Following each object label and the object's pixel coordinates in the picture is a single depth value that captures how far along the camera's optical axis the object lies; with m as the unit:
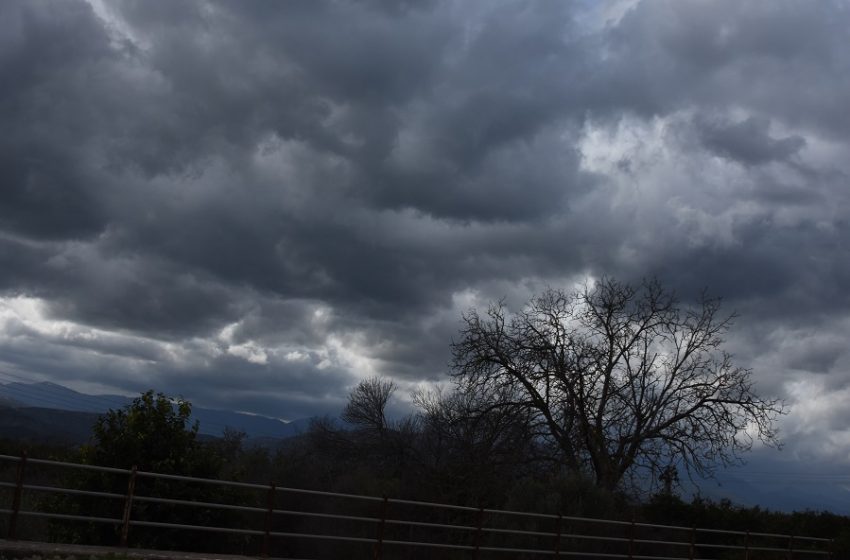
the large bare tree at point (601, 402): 31.09
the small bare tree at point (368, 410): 52.12
